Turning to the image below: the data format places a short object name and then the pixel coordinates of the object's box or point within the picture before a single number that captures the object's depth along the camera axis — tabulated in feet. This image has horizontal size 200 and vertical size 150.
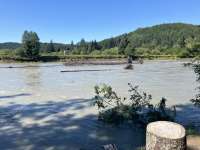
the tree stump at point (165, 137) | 9.81
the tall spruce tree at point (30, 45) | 131.07
